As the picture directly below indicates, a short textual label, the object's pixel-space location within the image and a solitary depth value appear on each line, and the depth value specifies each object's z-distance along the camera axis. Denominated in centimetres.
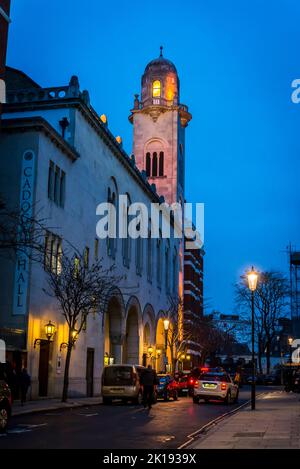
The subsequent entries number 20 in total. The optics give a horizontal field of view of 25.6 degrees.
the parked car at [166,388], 3706
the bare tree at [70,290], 3186
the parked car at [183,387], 4591
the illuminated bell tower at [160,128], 7781
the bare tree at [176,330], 6248
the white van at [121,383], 3109
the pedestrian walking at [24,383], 2655
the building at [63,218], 3100
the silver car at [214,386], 3262
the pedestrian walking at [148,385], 2764
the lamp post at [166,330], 4951
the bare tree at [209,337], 7969
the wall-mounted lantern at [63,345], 3457
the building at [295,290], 7344
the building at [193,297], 7991
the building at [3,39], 2923
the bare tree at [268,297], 7581
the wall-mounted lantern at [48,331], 3122
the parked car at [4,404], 1610
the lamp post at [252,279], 2778
